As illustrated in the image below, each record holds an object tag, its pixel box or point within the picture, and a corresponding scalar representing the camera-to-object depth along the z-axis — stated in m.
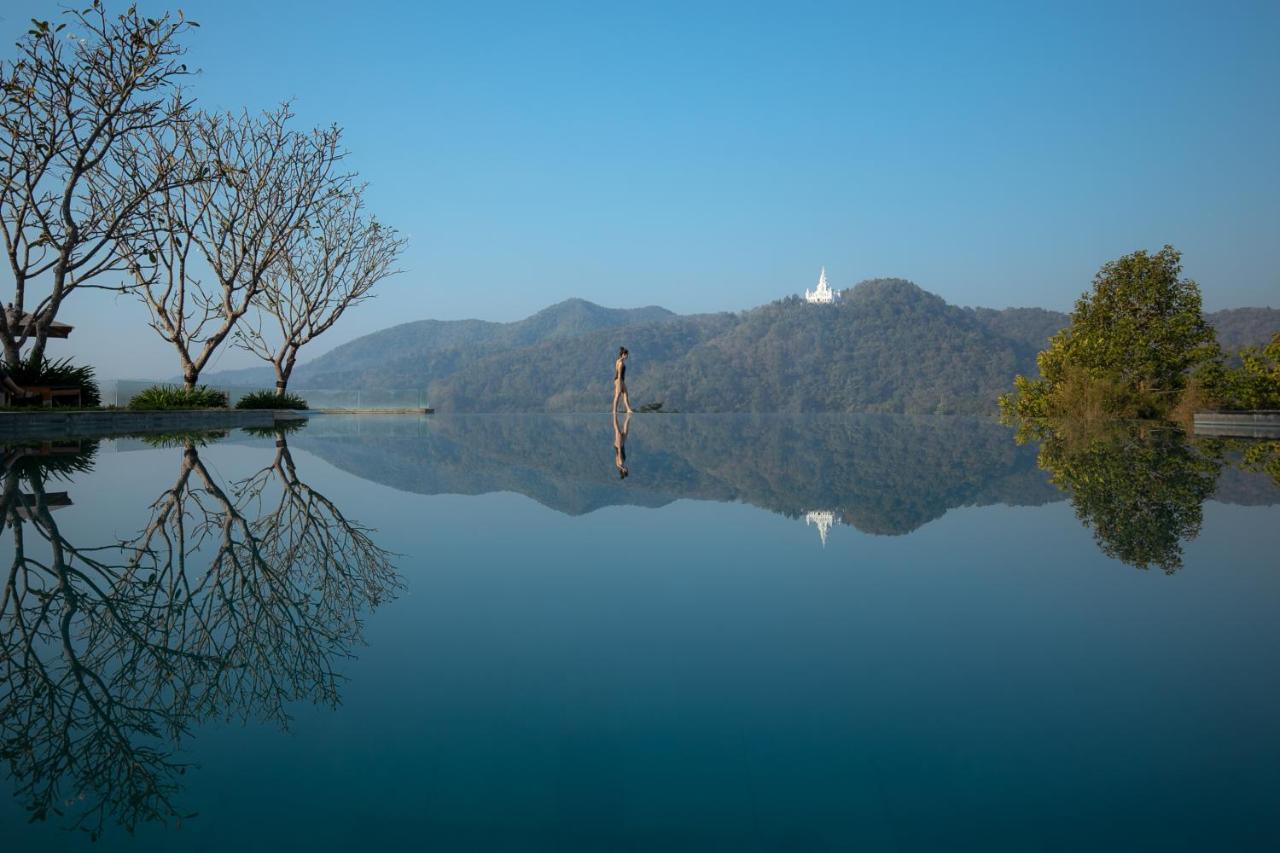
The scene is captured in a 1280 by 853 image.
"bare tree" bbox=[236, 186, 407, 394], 25.95
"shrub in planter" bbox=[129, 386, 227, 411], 19.11
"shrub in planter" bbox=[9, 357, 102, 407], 16.03
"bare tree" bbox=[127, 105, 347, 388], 21.02
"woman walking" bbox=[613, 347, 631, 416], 18.51
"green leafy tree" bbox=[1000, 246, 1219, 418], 20.28
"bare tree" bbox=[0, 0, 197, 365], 14.48
